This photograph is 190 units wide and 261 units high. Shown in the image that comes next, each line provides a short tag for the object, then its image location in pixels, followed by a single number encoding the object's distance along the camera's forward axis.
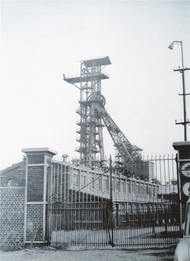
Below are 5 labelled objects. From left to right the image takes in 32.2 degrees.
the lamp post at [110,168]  11.16
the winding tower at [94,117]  48.88
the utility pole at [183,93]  16.81
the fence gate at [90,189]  11.73
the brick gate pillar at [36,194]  11.88
